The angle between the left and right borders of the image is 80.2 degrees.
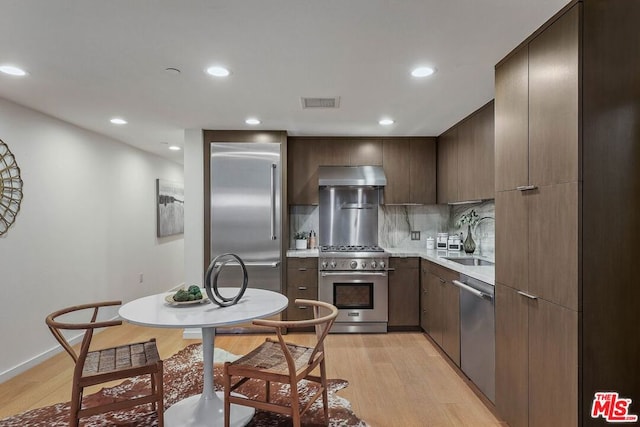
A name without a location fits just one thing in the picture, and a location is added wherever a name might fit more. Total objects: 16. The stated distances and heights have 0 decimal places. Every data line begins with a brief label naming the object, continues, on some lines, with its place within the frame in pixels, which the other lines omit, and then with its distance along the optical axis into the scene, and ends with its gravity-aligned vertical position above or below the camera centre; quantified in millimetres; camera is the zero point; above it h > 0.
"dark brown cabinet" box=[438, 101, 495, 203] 3357 +605
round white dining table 2086 -566
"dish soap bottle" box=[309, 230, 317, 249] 4988 -300
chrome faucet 3948 -29
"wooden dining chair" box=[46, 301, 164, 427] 2041 -861
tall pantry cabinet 1715 +59
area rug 2482 -1340
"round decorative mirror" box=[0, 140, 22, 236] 3191 +240
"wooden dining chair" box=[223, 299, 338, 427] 2084 -876
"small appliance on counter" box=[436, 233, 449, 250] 4660 -279
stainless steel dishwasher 2635 -866
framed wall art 6172 +171
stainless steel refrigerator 4363 +85
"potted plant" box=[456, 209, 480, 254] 4148 -64
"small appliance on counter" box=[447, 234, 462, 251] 4418 -292
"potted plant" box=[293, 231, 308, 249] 4875 -288
